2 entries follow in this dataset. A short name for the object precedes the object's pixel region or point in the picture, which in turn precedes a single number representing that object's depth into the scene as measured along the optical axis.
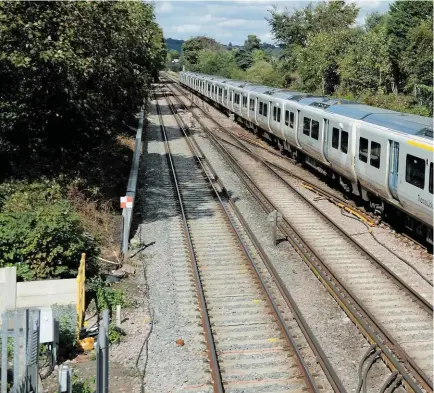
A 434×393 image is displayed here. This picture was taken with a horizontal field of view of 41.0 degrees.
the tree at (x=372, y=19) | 69.07
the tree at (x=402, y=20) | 34.75
